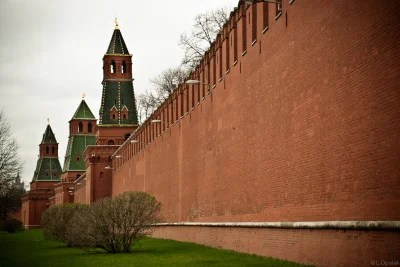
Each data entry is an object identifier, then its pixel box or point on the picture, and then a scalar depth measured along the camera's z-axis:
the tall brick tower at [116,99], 78.44
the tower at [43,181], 123.81
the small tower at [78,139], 111.81
